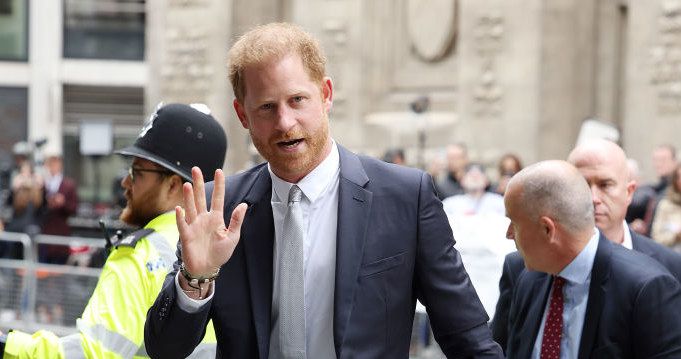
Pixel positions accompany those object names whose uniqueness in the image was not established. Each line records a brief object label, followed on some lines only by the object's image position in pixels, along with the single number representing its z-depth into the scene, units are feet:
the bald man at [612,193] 14.93
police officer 11.53
